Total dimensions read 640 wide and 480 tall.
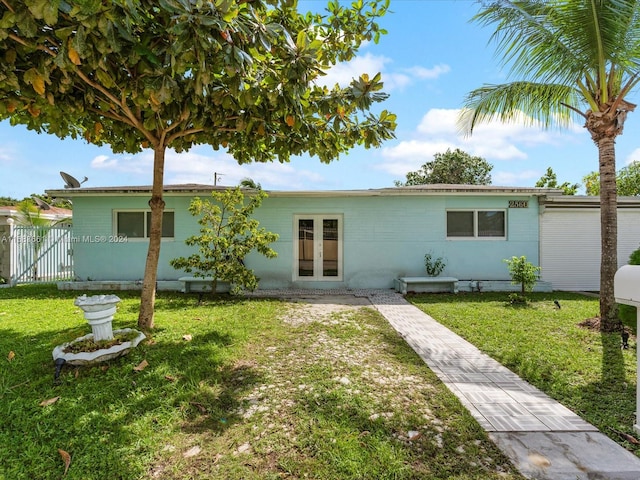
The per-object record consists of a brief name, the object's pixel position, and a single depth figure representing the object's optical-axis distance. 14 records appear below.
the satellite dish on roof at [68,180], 10.92
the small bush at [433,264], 10.05
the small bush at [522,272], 8.45
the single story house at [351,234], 10.08
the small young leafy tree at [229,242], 7.80
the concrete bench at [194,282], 9.25
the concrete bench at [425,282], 9.50
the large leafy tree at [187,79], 2.63
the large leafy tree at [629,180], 22.88
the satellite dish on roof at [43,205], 16.30
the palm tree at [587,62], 5.31
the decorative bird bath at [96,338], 3.68
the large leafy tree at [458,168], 30.39
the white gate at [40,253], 10.72
